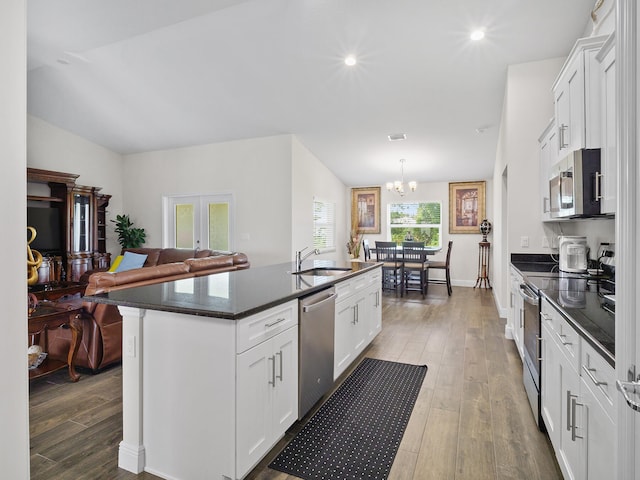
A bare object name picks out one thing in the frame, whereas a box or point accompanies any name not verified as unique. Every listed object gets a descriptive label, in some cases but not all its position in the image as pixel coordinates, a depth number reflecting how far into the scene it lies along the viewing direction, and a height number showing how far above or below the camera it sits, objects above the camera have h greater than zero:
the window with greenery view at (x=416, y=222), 8.37 +0.42
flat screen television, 5.99 +0.22
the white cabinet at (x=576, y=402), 1.10 -0.64
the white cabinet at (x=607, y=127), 1.85 +0.61
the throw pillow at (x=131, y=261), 6.02 -0.36
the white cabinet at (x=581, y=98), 2.12 +0.92
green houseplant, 7.26 +0.12
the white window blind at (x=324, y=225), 7.21 +0.32
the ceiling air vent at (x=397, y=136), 5.80 +1.71
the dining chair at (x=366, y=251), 7.49 -0.25
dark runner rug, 1.85 -1.19
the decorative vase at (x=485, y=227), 7.60 +0.26
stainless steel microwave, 2.06 +0.34
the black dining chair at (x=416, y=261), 6.61 -0.41
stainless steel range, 1.72 -0.32
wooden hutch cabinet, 6.04 +0.32
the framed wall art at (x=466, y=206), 7.89 +0.75
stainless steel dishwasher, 2.16 -0.70
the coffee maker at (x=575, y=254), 2.94 -0.13
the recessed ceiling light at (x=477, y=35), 3.46 +2.03
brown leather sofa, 2.80 -0.73
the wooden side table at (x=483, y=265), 7.66 -0.57
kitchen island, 1.60 -0.68
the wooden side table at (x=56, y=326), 2.74 -0.68
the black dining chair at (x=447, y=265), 6.85 -0.52
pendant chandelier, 6.89 +1.07
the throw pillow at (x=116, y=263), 6.34 -0.41
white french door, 6.83 +0.37
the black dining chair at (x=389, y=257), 6.78 -0.35
